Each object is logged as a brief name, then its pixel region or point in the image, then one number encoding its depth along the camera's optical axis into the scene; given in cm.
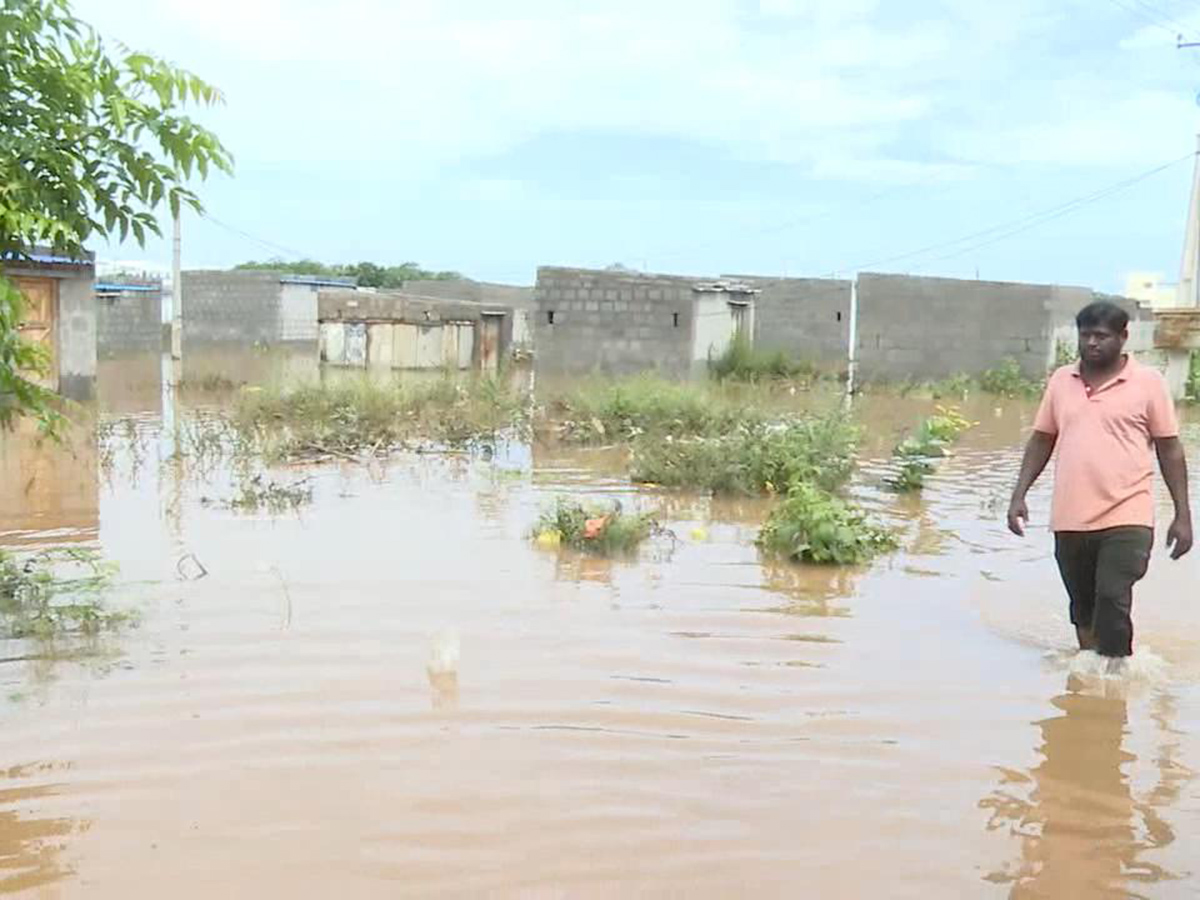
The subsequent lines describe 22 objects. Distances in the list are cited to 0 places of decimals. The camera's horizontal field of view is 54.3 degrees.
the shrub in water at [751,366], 2181
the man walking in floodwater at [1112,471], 462
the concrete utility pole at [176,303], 2364
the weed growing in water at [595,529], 712
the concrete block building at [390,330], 2809
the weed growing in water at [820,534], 691
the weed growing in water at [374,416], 1177
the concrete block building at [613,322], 2059
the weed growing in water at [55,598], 512
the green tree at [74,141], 379
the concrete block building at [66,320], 1600
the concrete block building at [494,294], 3547
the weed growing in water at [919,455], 1000
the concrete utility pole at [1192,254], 2639
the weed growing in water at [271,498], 846
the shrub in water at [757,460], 952
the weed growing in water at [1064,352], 2195
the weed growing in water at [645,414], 1252
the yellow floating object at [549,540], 732
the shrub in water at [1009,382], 2098
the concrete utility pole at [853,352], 2325
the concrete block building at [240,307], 3244
